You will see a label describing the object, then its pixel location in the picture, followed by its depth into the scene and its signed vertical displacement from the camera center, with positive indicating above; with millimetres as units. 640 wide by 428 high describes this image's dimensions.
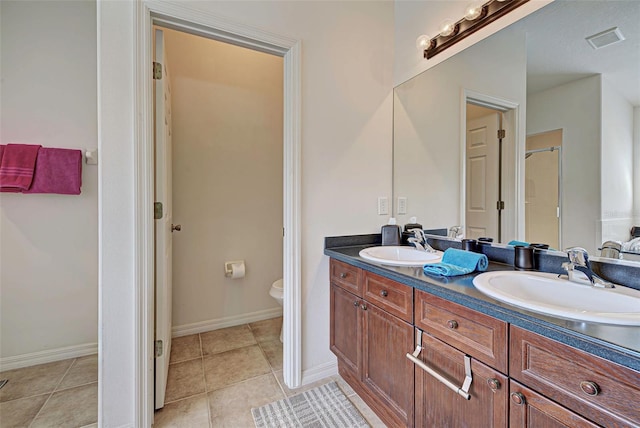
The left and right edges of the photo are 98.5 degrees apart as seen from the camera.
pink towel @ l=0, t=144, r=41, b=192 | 1690 +271
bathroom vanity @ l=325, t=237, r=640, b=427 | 618 -450
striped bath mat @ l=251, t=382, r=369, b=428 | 1409 -1085
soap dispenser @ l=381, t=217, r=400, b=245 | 1855 -158
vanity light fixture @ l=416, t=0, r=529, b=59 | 1390 +1057
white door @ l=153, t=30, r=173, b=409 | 1479 -77
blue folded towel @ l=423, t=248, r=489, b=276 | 1123 -226
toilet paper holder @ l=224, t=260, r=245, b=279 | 2465 -528
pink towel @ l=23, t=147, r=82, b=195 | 1785 +255
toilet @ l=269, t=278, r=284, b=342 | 2206 -659
